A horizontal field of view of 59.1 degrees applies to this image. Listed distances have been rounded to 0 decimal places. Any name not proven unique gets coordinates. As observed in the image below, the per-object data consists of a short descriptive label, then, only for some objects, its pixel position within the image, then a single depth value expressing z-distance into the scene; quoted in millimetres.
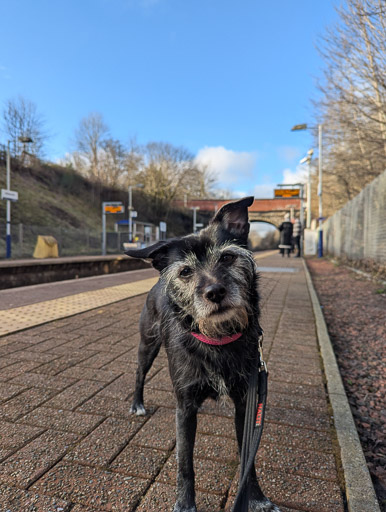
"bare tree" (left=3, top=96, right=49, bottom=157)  40847
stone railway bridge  62938
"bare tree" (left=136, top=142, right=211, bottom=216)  56781
